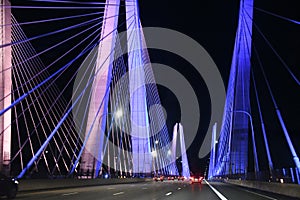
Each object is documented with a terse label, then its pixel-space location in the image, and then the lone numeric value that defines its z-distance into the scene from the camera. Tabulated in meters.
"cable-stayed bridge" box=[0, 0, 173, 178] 24.05
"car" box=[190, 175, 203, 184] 51.78
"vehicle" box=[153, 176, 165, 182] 57.36
